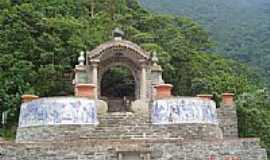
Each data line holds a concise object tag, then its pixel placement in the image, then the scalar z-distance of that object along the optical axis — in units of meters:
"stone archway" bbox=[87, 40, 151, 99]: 22.67
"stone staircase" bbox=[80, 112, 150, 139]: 16.72
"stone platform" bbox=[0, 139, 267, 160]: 14.73
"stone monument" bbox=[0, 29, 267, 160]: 14.80
